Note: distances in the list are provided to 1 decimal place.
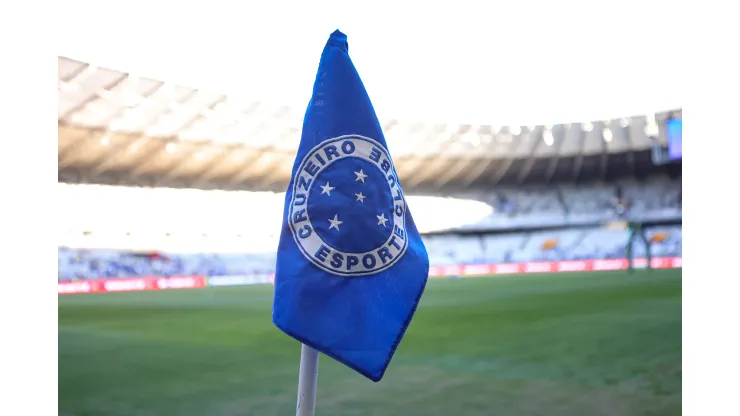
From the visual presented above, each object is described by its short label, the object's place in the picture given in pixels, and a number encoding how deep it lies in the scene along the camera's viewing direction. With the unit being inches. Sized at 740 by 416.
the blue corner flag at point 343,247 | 49.3
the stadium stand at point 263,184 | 500.7
